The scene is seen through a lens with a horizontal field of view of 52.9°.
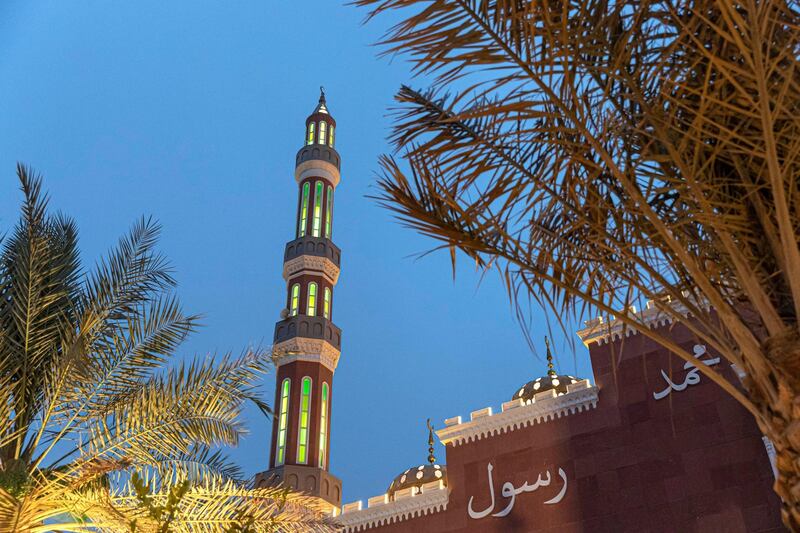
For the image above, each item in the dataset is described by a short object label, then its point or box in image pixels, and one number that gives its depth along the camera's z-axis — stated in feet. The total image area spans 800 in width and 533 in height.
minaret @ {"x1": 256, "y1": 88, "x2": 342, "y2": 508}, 59.11
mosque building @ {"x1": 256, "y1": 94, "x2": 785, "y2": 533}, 36.24
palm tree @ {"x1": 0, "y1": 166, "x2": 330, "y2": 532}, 22.25
